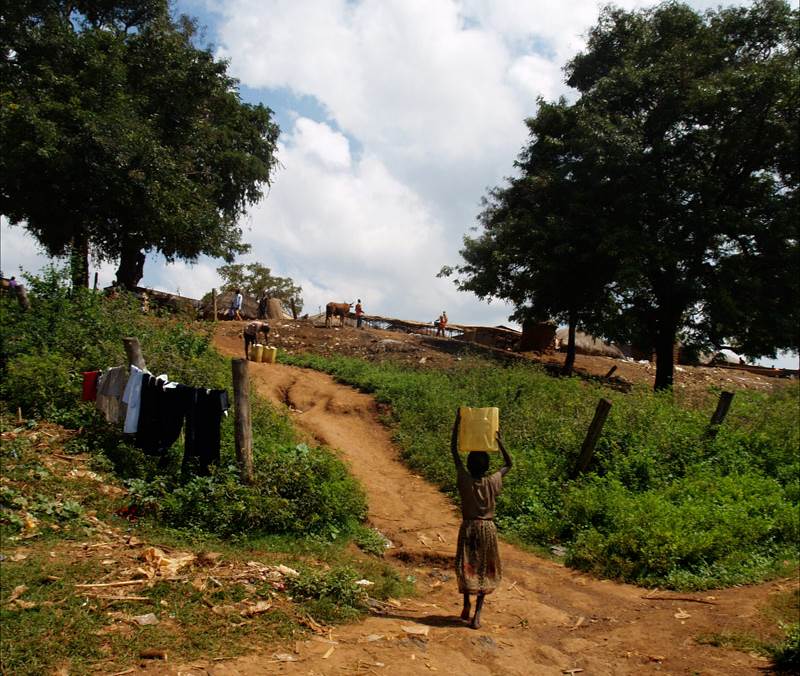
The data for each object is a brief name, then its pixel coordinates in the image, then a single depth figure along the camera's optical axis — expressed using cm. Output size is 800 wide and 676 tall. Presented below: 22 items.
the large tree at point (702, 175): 1789
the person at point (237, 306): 2708
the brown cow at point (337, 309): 2667
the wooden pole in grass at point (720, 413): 1200
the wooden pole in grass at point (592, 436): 1061
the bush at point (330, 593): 571
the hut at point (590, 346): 2980
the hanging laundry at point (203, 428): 790
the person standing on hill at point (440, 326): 2978
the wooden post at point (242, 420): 792
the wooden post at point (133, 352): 877
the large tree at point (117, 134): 1823
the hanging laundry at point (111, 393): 870
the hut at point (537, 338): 2708
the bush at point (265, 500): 735
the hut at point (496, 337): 2834
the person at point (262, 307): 2988
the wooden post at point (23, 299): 1172
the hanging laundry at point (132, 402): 822
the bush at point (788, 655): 540
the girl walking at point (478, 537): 600
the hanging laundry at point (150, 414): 820
